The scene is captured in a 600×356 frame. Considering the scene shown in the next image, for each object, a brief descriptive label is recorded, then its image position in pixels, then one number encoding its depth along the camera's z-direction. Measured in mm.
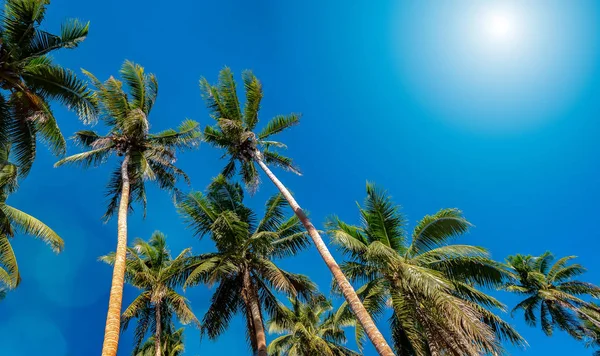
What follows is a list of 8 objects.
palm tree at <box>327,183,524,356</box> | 10023
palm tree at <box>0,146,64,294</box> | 14039
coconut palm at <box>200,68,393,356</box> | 14992
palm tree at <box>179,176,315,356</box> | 13992
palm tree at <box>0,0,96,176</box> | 9711
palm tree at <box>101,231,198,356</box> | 16094
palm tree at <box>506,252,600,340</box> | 23109
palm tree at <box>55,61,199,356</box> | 12547
